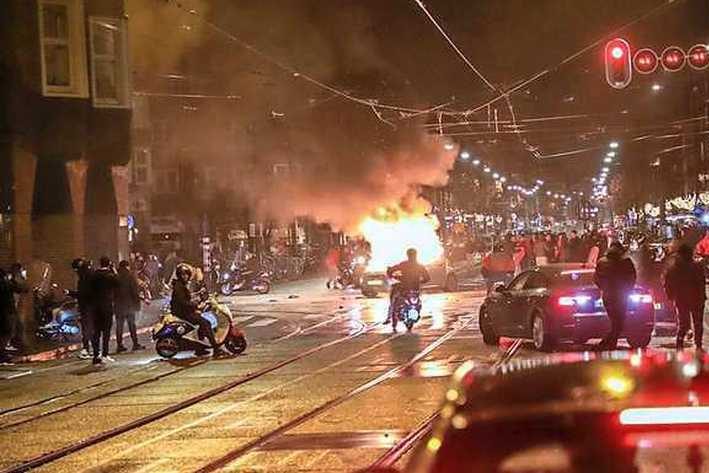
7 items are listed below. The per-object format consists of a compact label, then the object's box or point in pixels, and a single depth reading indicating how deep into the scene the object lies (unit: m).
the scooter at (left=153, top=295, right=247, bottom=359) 15.90
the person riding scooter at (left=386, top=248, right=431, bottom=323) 19.19
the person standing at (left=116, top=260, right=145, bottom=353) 17.48
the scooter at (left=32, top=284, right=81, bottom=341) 18.42
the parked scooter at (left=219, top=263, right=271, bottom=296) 35.62
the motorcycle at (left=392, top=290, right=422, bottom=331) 19.20
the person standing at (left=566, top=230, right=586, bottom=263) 30.50
